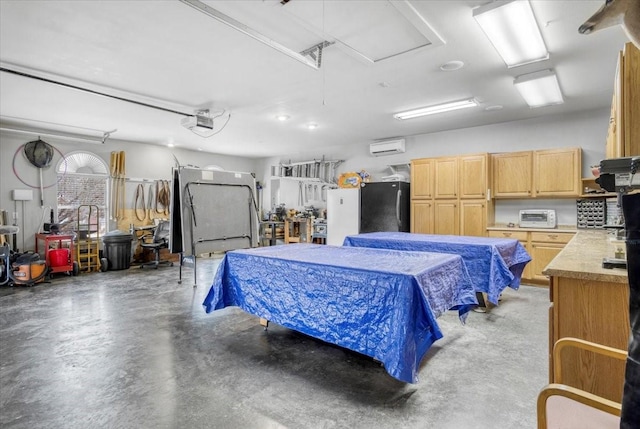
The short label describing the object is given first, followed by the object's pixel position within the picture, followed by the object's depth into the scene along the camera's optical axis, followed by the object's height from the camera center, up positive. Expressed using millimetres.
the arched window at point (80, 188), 6754 +551
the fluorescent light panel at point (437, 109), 4711 +1589
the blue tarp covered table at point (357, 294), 2031 -620
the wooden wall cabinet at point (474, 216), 5672 -79
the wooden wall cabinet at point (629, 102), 1891 +640
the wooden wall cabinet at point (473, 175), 5699 +646
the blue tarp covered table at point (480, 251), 3568 -464
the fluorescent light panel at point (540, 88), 3699 +1514
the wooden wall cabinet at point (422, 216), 6316 -84
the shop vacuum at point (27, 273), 5289 -971
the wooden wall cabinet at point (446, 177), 6035 +647
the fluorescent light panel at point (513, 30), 2387 +1500
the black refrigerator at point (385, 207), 6477 +104
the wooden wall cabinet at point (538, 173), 5098 +626
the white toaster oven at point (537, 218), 5316 -113
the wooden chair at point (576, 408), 1008 -725
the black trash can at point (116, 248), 6625 -720
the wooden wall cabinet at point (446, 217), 5996 -101
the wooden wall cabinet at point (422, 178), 6336 +659
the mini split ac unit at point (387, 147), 6945 +1415
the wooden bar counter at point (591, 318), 1506 -517
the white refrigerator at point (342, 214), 7031 -42
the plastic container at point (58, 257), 5844 -799
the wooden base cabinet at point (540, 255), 5113 -703
